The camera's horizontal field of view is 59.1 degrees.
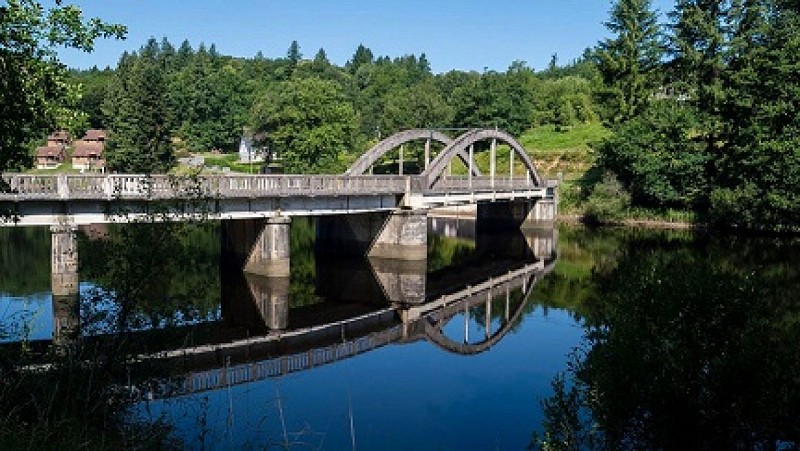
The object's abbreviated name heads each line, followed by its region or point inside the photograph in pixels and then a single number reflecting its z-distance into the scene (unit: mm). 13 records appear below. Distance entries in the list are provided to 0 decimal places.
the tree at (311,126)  66438
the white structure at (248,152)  95544
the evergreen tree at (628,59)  71125
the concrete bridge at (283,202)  25578
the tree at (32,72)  8180
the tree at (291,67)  167425
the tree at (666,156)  56531
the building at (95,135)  106875
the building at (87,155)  99594
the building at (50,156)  102375
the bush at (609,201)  60281
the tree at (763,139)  47531
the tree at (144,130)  67875
